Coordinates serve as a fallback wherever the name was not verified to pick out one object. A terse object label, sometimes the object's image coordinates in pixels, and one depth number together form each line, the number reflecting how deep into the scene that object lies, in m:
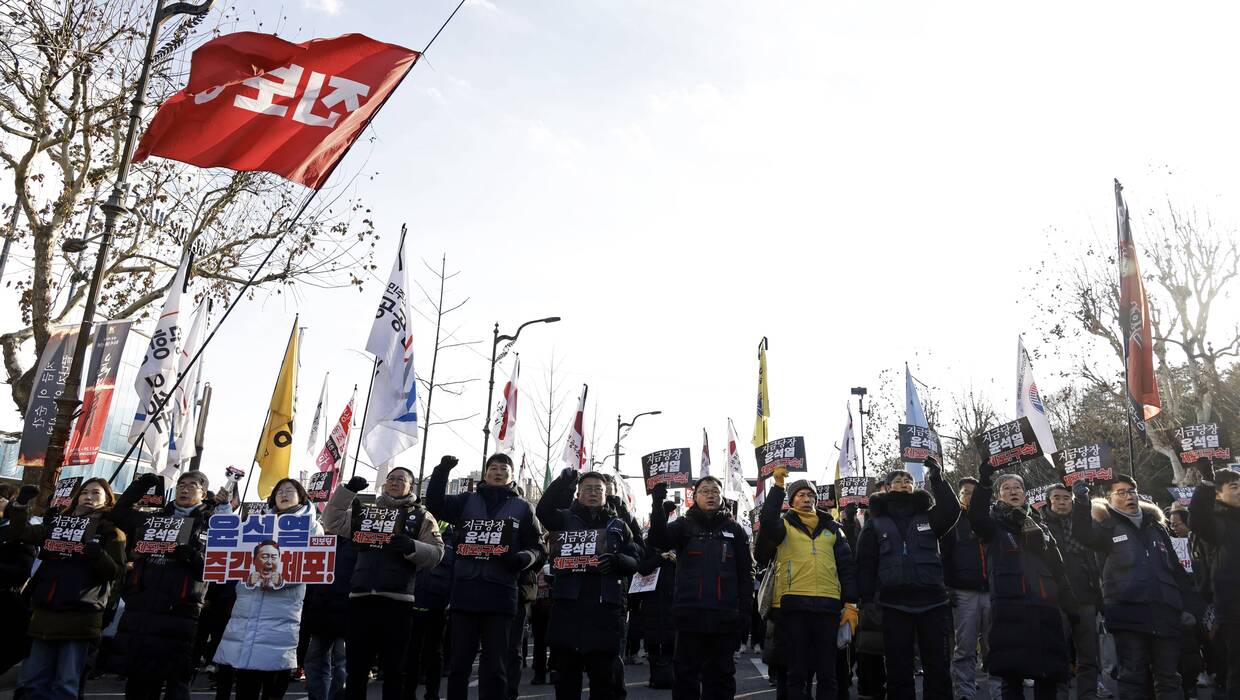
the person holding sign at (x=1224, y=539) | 7.38
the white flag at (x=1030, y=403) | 13.95
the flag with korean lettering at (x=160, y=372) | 12.22
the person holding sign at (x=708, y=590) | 6.95
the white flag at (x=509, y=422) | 20.47
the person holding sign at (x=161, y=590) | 6.62
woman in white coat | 6.68
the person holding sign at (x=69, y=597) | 6.68
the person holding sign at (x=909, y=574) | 7.14
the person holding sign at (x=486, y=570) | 6.76
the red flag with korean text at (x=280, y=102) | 7.79
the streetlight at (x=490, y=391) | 23.86
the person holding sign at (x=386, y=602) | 7.08
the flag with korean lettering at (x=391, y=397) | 11.09
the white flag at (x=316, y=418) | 22.42
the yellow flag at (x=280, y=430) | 14.16
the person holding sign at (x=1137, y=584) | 7.16
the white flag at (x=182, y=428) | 13.73
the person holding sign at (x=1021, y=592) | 7.12
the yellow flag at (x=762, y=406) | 14.33
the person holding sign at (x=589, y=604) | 6.95
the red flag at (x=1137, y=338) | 12.82
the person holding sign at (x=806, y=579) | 7.07
